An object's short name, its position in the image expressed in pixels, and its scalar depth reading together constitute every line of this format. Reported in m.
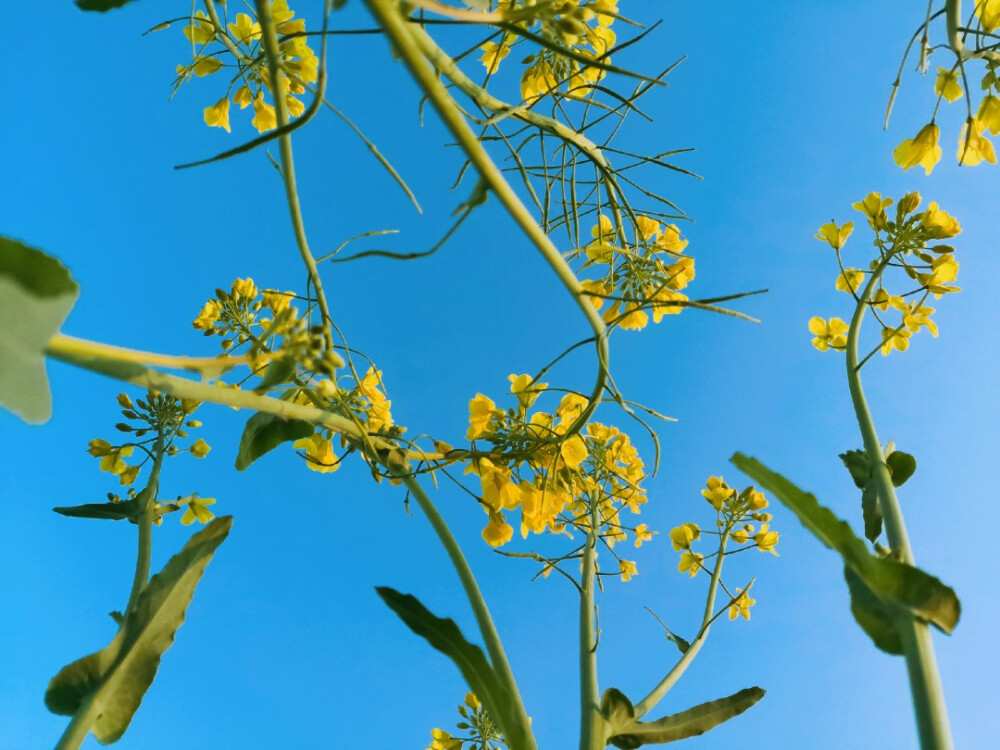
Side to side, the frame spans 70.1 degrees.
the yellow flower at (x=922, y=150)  0.27
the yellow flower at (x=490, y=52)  0.22
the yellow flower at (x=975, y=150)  0.25
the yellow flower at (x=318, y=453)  0.22
